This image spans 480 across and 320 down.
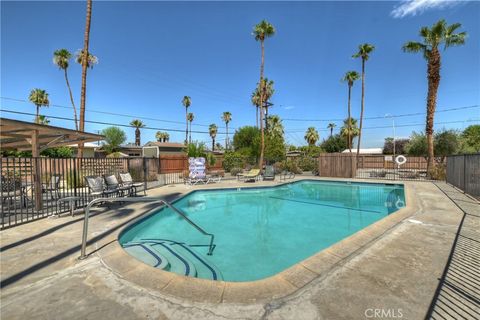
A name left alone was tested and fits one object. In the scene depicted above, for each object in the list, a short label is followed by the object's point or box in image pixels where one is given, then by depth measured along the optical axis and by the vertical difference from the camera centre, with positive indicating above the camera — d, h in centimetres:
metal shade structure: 586 +74
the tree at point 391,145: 4328 +213
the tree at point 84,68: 1231 +499
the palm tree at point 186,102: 4659 +1121
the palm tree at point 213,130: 5894 +693
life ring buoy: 1792 -21
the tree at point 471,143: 2367 +160
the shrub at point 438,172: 1545 -110
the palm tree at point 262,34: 2133 +1156
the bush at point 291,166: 2140 -92
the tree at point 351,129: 4247 +524
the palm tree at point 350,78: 2850 +979
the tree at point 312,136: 5147 +464
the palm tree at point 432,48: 1483 +729
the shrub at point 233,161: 2382 -41
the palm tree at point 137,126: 4854 +664
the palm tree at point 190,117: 5198 +915
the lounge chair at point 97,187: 748 -96
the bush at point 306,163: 2194 -60
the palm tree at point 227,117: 5594 +976
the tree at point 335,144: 4575 +254
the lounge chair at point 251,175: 1587 -124
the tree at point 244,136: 3449 +315
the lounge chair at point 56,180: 833 -86
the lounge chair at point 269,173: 1680 -118
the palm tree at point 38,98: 3148 +828
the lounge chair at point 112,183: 823 -94
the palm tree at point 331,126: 5824 +775
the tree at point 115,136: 3658 +362
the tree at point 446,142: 2397 +147
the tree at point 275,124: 3842 +565
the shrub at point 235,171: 2151 -131
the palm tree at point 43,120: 2980 +509
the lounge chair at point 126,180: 956 -94
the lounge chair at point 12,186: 687 -87
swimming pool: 475 -216
